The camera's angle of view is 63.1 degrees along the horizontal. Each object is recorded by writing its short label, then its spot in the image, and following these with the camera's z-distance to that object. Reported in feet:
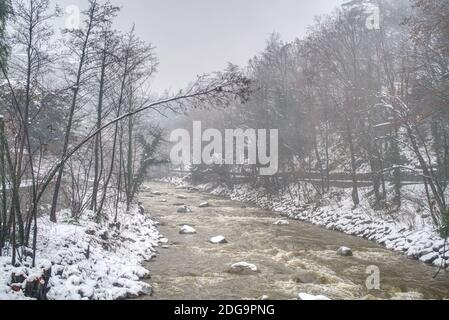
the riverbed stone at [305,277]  37.68
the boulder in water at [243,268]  40.37
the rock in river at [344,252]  48.70
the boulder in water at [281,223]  72.47
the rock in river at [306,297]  30.22
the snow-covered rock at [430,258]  43.93
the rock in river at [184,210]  91.15
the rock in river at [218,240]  55.96
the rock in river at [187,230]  63.98
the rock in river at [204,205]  100.47
